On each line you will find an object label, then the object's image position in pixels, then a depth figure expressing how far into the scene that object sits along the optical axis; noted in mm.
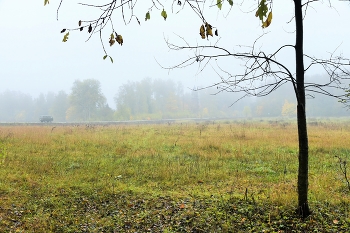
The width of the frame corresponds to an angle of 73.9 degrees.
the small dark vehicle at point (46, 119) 42819
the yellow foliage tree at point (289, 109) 70812
